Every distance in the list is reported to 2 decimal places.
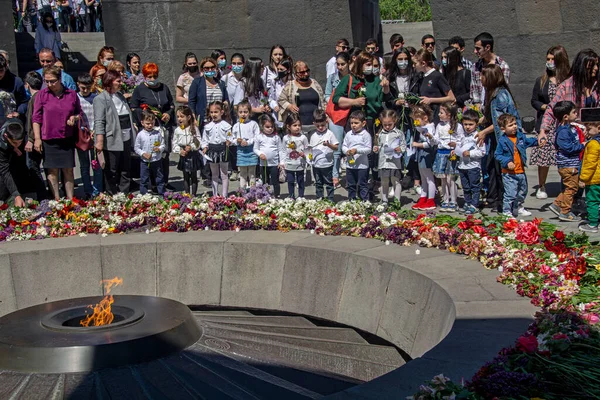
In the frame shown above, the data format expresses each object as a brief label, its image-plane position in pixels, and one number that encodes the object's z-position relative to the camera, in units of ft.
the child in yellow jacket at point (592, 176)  27.50
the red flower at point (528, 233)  23.31
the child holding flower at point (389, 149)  33.32
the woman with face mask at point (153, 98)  39.14
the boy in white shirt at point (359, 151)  33.27
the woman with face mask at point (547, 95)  34.09
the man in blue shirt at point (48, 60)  37.17
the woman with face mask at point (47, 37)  49.57
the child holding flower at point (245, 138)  35.60
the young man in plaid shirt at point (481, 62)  34.99
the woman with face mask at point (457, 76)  36.55
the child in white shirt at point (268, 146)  34.60
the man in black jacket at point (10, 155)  33.30
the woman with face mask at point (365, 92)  36.32
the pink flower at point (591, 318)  17.16
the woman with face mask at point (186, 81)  41.47
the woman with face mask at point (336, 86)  37.35
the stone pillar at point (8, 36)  48.69
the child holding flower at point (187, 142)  36.70
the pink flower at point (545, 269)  20.50
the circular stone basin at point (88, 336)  19.35
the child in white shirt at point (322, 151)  33.88
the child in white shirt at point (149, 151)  36.01
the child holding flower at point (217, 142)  35.83
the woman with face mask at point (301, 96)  37.52
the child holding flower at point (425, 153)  33.71
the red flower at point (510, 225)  24.50
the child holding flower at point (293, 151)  34.19
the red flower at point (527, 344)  15.01
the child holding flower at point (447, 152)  32.71
